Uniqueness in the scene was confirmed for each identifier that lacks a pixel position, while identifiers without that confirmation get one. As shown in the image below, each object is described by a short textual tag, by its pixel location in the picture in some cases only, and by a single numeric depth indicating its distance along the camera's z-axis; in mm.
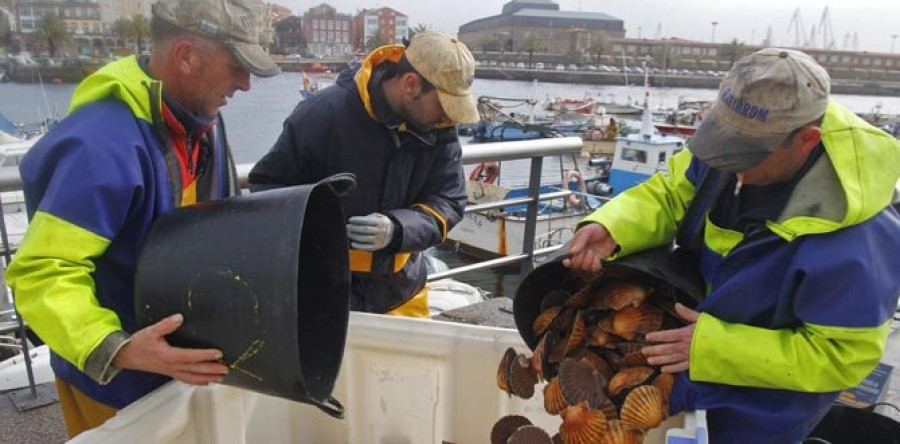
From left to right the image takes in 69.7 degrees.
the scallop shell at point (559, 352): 1728
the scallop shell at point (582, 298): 1812
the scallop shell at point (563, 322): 1784
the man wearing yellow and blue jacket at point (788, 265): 1295
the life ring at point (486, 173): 22562
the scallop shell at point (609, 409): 1579
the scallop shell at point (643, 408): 1507
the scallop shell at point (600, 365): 1675
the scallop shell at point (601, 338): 1721
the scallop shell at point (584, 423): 1564
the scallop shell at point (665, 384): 1514
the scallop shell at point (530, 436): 1617
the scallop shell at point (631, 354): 1631
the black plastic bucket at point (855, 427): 2080
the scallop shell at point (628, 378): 1581
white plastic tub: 1994
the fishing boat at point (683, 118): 37794
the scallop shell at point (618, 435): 1532
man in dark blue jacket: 2365
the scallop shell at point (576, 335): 1729
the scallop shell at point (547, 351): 1724
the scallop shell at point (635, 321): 1648
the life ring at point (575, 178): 20900
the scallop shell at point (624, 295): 1653
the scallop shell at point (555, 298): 1863
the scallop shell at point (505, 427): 1799
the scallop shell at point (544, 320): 1802
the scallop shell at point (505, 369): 1770
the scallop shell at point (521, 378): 1740
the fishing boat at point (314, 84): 44750
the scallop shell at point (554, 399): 1643
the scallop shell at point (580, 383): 1589
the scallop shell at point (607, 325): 1706
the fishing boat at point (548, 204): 20812
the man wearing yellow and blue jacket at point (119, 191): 1337
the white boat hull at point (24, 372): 3609
